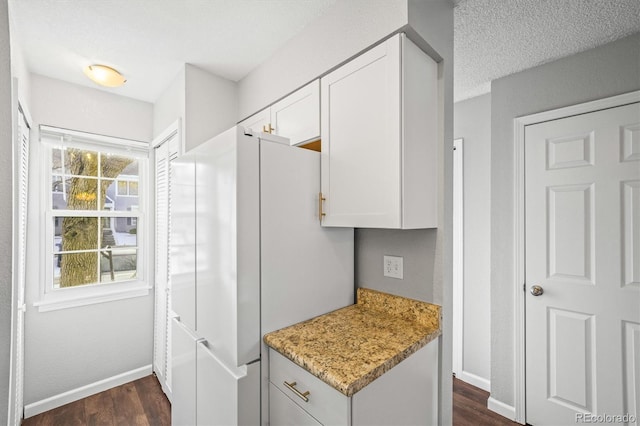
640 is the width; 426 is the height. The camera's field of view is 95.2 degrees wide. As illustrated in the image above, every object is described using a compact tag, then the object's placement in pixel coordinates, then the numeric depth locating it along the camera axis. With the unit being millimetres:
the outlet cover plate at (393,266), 1530
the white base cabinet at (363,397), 969
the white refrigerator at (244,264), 1196
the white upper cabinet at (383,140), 1209
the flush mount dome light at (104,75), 2102
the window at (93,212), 2398
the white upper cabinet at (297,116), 1598
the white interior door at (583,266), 1729
